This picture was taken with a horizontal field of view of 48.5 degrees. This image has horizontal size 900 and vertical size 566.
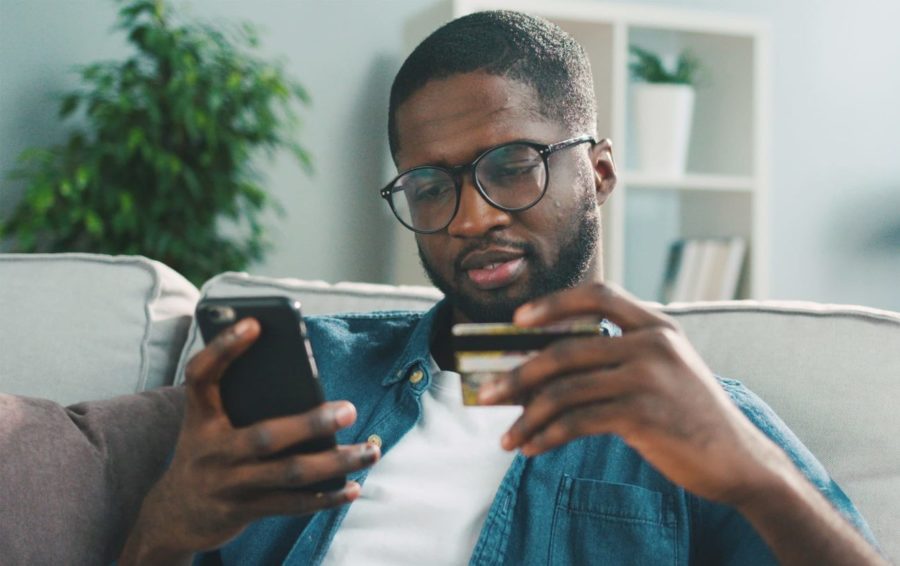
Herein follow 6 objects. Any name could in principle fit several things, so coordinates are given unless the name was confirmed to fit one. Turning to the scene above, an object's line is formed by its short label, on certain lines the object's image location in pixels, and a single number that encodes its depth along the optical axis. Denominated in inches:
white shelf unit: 109.0
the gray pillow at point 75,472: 42.0
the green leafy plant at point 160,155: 93.7
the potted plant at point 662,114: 114.2
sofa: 43.8
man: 27.1
